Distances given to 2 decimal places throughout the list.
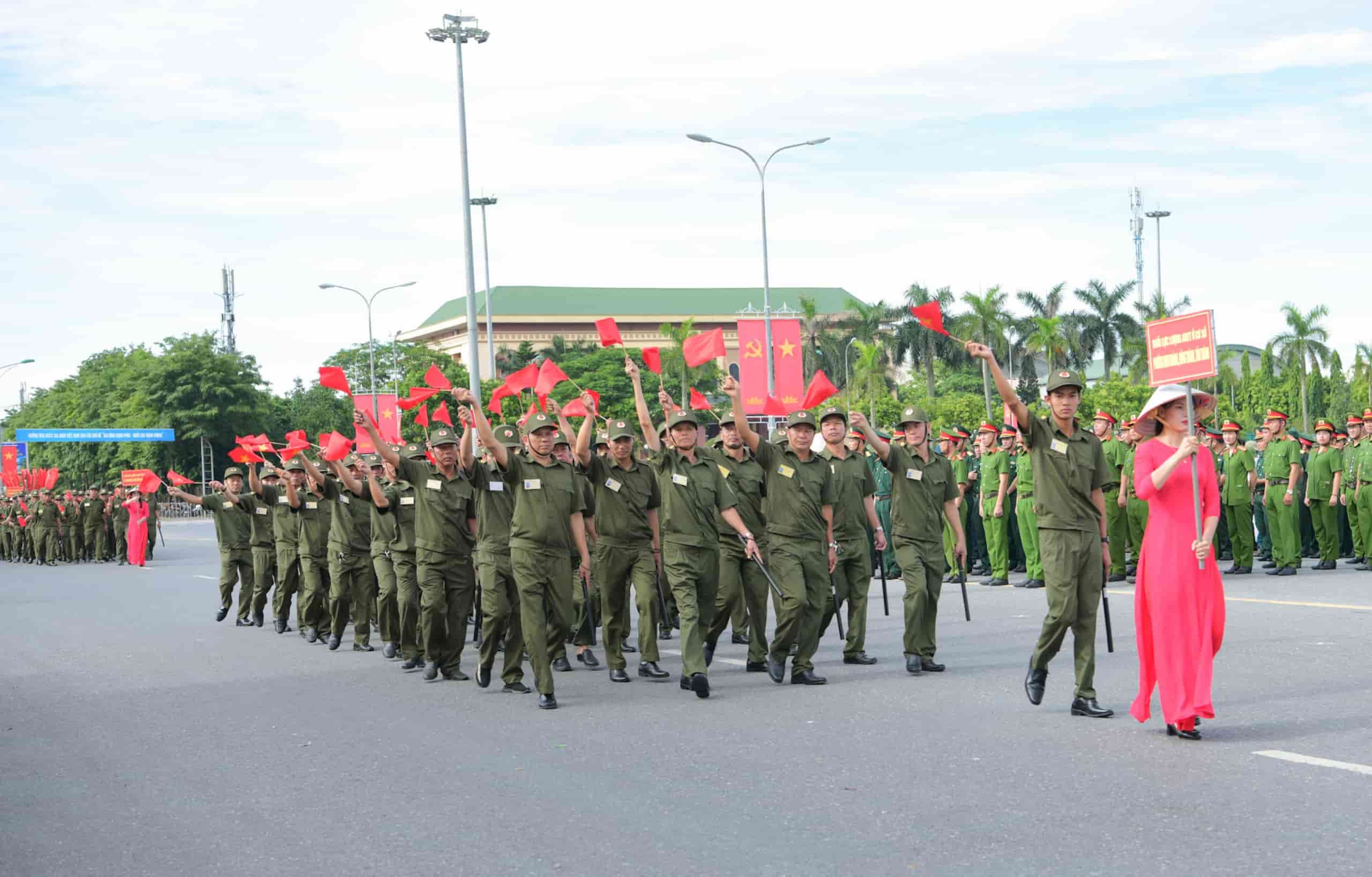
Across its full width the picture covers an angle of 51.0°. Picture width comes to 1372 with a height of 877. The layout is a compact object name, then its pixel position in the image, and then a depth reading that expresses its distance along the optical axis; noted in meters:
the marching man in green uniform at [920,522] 10.19
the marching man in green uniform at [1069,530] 7.99
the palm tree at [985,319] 67.69
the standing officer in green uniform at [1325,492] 17.39
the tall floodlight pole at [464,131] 30.20
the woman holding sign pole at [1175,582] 7.16
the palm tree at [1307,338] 59.53
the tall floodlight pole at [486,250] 49.62
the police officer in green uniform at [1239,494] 17.11
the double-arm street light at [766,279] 33.88
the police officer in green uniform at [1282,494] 16.91
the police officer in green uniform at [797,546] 9.76
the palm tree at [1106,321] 73.12
